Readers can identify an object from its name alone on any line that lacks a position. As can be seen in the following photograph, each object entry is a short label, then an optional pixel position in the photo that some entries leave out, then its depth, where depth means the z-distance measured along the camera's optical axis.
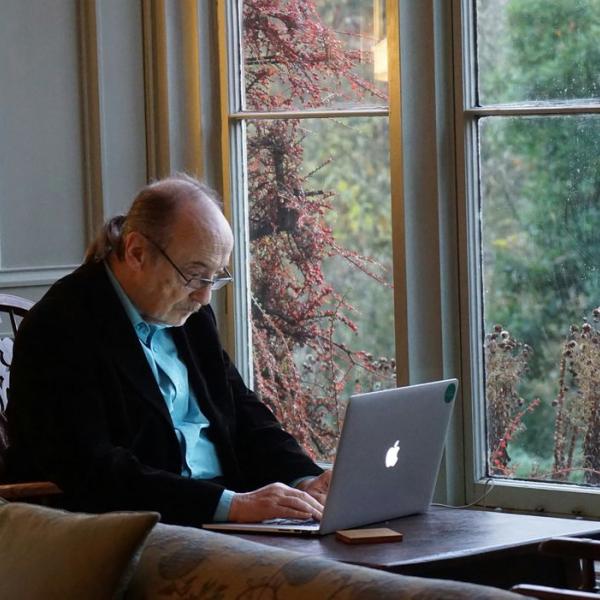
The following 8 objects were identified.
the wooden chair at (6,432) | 4.84
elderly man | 4.71
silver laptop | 4.17
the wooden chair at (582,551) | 3.69
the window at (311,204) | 6.86
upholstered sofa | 2.85
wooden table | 3.87
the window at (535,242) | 6.13
